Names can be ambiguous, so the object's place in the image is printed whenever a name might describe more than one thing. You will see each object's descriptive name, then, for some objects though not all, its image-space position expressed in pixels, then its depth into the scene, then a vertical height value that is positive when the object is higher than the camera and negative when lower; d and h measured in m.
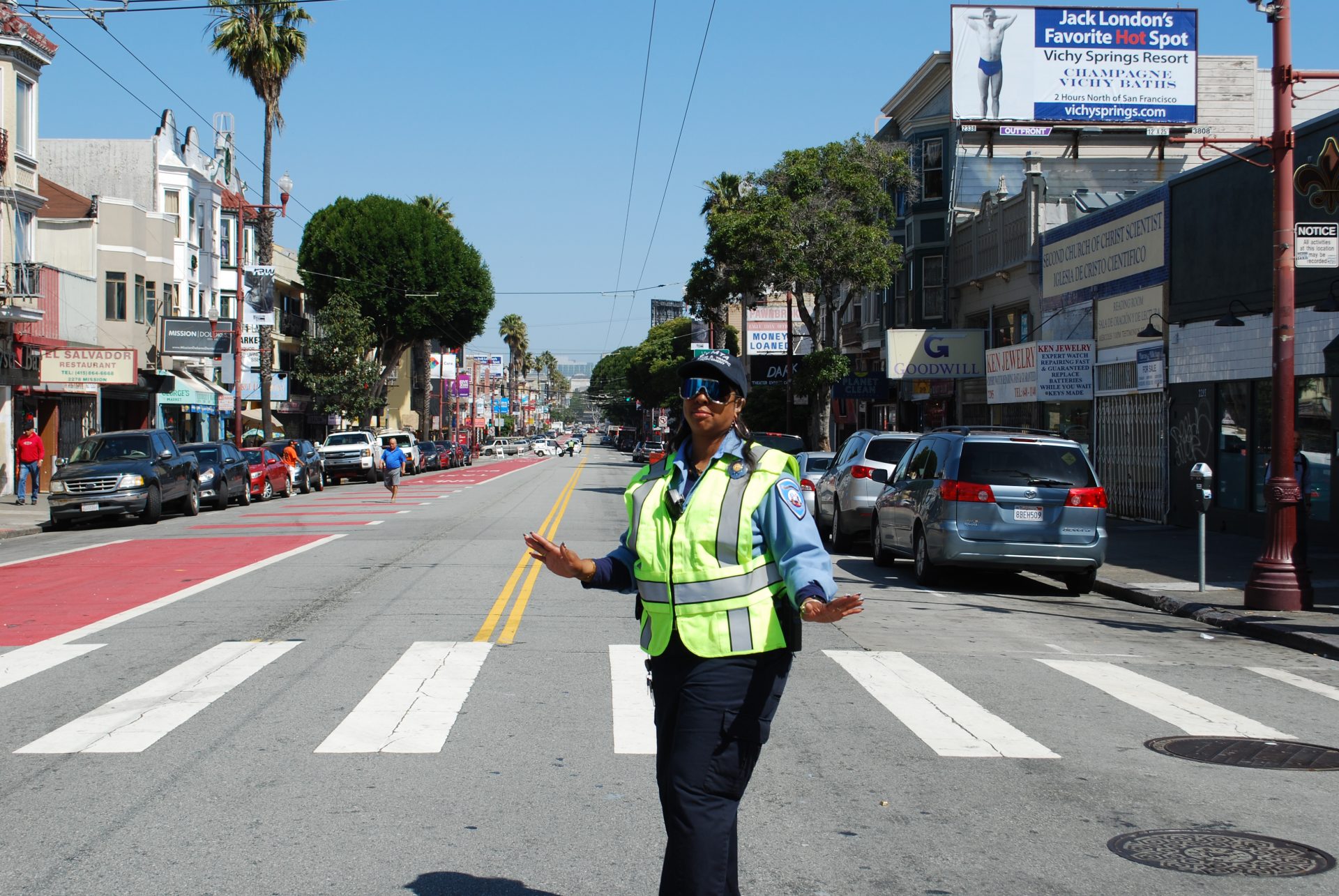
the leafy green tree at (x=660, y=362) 103.00 +6.14
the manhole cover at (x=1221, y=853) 5.28 -1.70
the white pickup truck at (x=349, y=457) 47.44 -0.89
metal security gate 23.98 -0.28
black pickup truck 24.80 -0.94
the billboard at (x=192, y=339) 42.91 +3.00
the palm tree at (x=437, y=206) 81.44 +14.11
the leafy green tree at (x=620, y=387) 171.50 +6.88
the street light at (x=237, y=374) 43.12 +1.86
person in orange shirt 37.50 -0.82
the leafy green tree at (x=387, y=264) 64.31 +8.30
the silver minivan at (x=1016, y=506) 14.78 -0.76
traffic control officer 3.96 -0.51
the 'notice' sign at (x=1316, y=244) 13.08 +1.94
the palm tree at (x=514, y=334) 146.38 +11.04
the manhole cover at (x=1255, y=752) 7.10 -1.73
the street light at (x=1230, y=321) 18.53 +1.68
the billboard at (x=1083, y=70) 32.09 +8.96
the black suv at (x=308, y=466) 38.53 -1.01
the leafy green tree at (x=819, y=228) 34.28 +5.42
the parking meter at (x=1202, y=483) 14.02 -0.45
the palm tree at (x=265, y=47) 43.97 +12.90
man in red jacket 29.50 -0.55
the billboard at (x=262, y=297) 43.94 +4.56
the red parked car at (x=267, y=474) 33.78 -1.11
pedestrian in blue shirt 31.47 -0.77
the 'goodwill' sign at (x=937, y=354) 33.66 +2.13
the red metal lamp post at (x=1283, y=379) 13.10 +0.62
